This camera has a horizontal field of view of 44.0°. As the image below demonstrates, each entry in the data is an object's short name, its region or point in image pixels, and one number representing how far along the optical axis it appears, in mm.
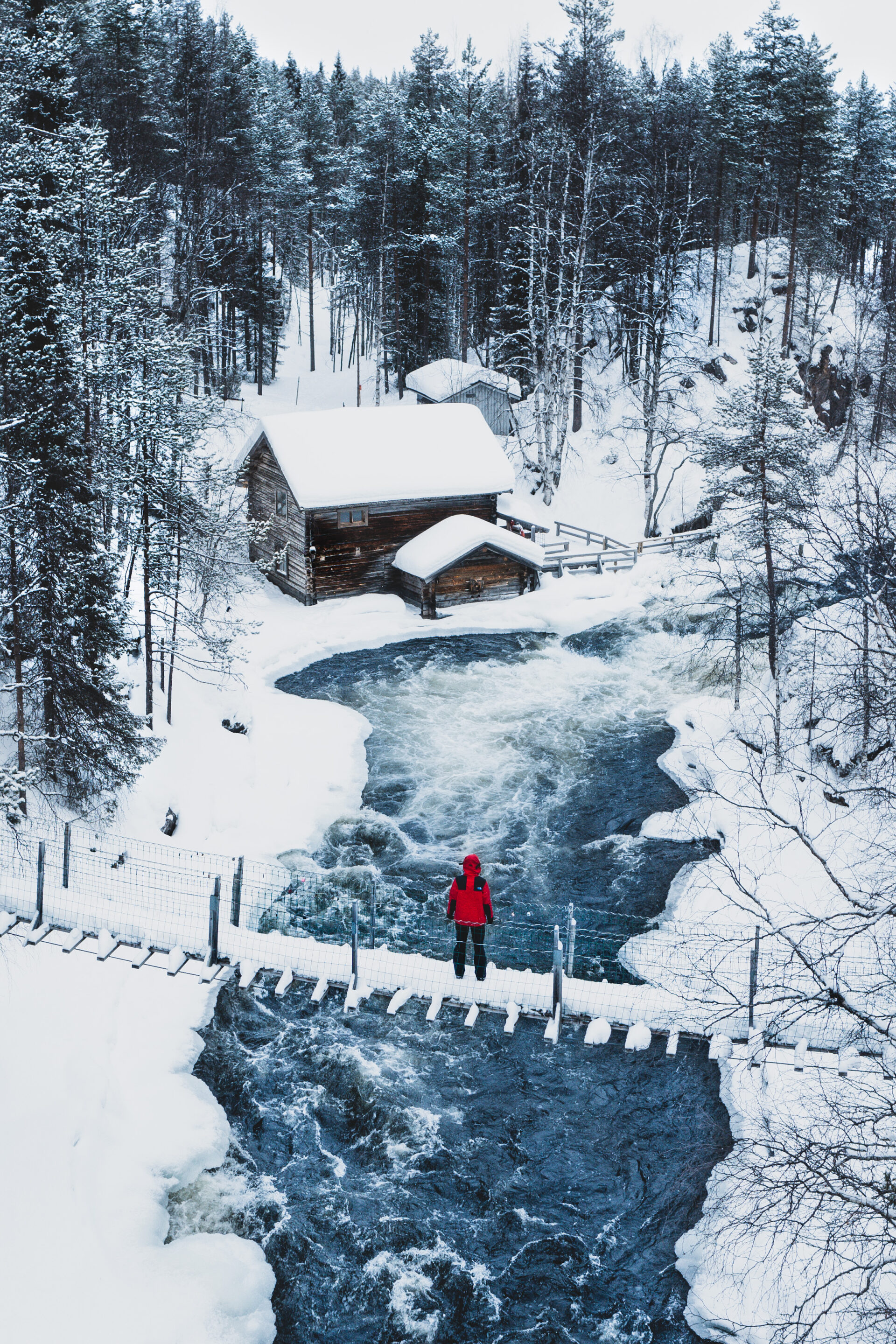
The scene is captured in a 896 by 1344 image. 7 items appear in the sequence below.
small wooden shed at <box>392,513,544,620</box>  33688
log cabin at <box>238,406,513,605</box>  33750
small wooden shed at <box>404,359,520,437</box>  46406
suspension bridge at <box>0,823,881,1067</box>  14172
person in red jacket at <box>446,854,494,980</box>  14125
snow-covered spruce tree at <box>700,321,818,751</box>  23891
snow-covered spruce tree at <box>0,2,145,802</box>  17266
